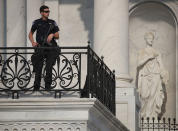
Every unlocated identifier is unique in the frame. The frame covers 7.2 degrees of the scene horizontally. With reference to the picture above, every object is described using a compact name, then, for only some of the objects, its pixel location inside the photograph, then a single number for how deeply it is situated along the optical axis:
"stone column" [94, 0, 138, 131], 49.47
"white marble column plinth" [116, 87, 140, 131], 49.28
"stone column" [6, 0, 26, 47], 54.88
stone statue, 55.50
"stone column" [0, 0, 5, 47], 56.38
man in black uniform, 42.34
